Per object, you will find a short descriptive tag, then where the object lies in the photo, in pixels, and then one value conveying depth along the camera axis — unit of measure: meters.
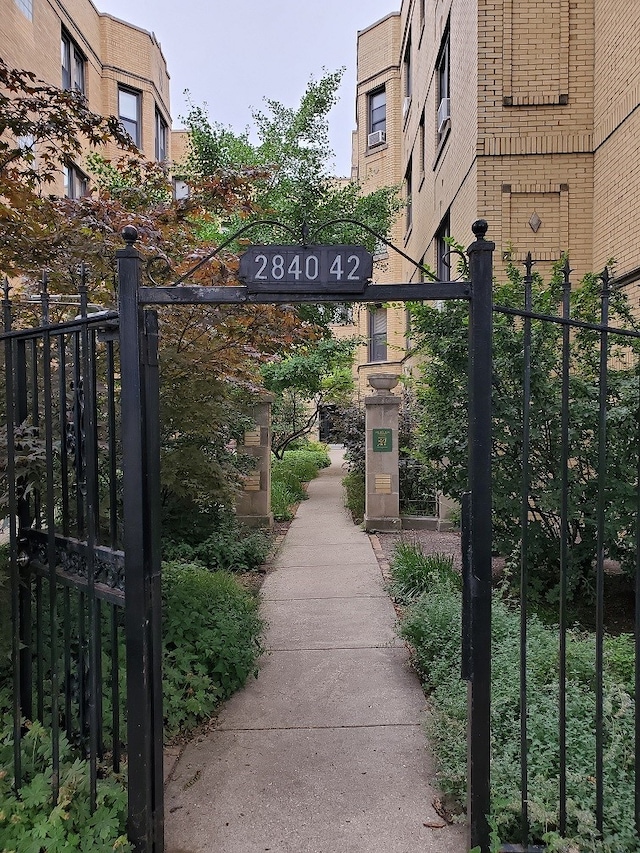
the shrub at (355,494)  10.47
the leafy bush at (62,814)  2.34
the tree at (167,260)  4.74
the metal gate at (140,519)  2.38
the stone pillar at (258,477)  9.11
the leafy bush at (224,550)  6.73
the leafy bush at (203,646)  3.66
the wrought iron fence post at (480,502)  2.36
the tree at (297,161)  12.34
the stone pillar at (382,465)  9.39
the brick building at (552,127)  7.45
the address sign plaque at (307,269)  2.37
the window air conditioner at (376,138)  22.16
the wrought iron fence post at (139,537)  2.42
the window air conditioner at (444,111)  10.48
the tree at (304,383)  12.97
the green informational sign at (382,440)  9.44
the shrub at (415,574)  5.84
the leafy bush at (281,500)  10.43
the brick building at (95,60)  10.95
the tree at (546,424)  4.89
